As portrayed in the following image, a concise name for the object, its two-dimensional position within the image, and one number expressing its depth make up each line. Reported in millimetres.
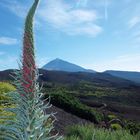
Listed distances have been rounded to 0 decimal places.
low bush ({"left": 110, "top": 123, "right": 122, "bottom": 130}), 8931
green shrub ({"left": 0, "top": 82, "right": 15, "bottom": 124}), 6760
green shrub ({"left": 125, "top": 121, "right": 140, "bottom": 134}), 9018
